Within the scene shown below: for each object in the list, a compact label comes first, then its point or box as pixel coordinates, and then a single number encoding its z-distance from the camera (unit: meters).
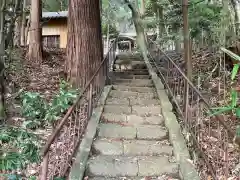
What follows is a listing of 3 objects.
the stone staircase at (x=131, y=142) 3.62
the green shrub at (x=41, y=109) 4.64
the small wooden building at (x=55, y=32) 15.29
